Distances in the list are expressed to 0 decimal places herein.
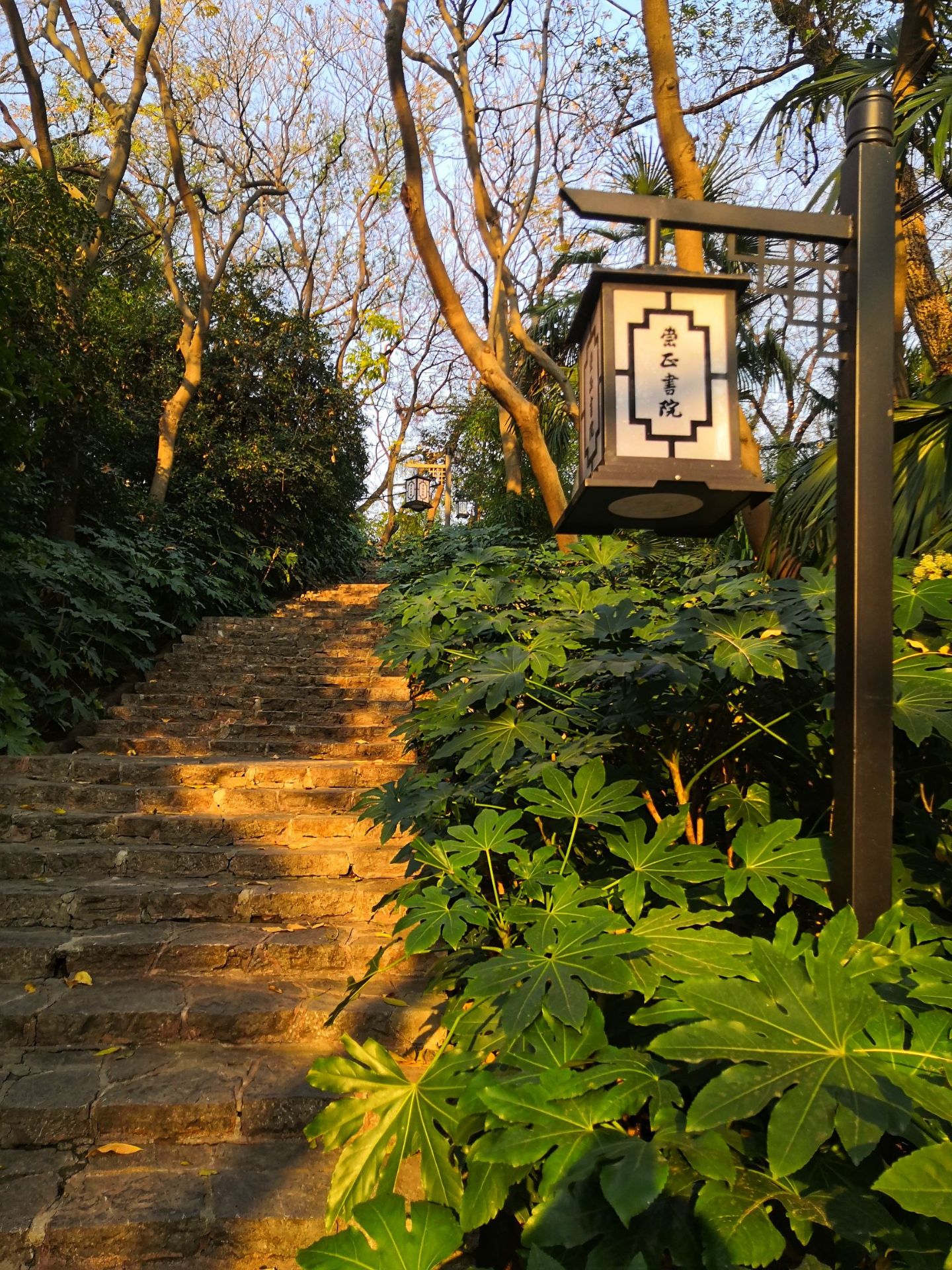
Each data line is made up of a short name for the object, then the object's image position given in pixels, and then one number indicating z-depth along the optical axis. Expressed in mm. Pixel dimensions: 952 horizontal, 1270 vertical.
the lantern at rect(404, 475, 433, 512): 18777
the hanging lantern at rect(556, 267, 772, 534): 1572
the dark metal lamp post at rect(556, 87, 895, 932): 1548
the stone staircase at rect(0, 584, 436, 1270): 2111
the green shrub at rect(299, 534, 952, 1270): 1056
